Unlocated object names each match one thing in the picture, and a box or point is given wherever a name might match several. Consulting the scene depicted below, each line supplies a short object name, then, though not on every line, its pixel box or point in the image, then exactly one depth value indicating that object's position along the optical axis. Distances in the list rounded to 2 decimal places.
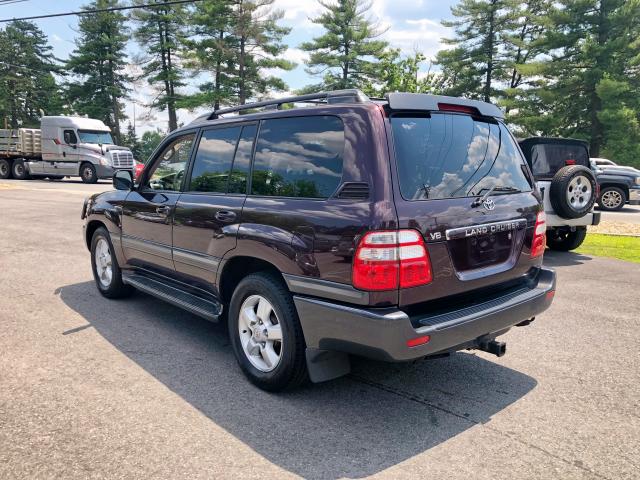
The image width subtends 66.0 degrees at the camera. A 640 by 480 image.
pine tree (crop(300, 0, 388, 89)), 37.91
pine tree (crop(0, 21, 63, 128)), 60.69
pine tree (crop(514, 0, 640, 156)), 28.66
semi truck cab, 25.02
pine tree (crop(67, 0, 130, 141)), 48.41
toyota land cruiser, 2.77
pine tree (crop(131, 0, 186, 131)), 43.59
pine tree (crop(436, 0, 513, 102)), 37.00
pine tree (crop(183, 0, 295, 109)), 37.69
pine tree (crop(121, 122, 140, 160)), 56.37
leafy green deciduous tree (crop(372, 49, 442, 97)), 32.22
